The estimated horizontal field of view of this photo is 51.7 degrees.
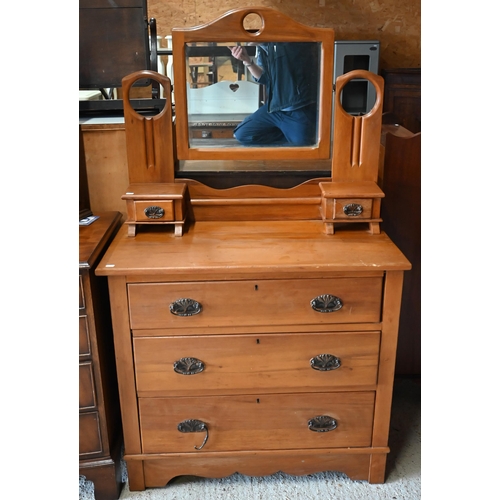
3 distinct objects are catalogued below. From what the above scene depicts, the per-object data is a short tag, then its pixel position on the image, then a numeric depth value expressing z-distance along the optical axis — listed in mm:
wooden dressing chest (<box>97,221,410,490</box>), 1354
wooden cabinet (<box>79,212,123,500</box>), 1376
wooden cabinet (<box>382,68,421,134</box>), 3656
